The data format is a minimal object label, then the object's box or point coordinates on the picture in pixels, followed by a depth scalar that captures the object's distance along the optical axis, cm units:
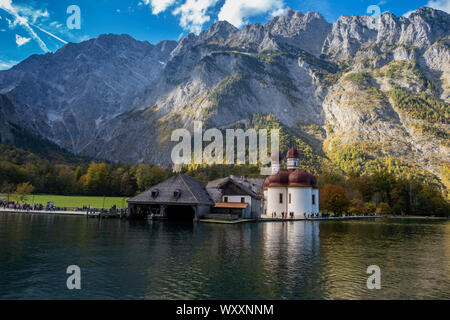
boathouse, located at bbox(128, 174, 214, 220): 5581
